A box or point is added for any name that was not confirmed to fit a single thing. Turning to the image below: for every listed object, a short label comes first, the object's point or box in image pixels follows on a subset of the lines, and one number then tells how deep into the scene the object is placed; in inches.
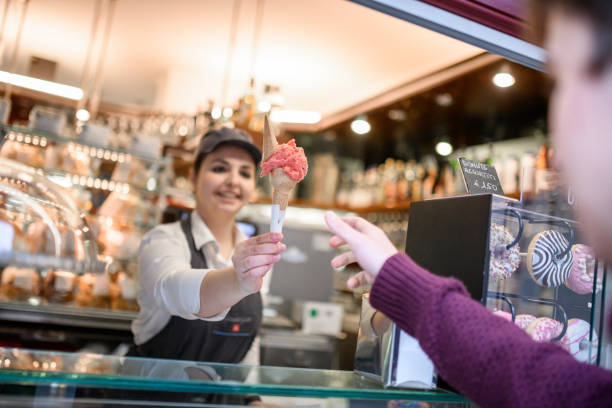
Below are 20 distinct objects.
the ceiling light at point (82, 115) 157.8
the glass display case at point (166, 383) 32.6
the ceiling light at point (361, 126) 206.4
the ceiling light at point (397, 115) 187.6
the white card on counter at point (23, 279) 112.4
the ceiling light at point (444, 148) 199.8
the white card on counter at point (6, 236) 48.1
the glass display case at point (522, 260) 44.2
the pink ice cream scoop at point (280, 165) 44.6
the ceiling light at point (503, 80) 139.6
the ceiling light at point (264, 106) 147.0
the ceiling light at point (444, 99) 163.8
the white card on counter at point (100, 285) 118.6
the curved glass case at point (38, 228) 48.3
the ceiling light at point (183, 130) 172.9
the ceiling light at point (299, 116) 224.8
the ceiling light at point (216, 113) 147.0
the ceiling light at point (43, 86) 213.2
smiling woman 57.1
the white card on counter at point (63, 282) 115.4
